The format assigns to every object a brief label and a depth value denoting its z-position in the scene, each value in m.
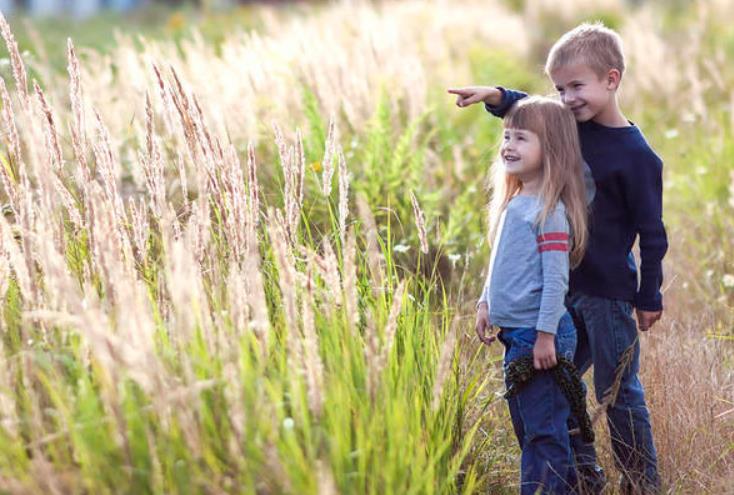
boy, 6.65
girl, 6.28
